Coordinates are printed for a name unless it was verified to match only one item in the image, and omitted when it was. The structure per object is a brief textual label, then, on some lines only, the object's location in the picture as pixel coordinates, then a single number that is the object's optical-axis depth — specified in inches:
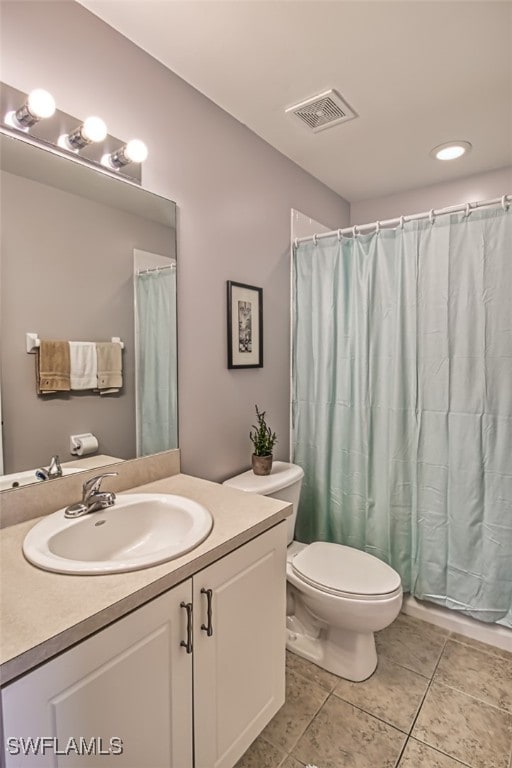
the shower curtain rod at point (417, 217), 66.6
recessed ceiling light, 83.0
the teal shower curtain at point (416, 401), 69.2
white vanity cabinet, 27.8
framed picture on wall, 74.6
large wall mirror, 44.5
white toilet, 60.2
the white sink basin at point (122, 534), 35.6
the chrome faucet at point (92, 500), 45.6
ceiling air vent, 67.9
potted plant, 75.7
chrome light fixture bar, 43.6
